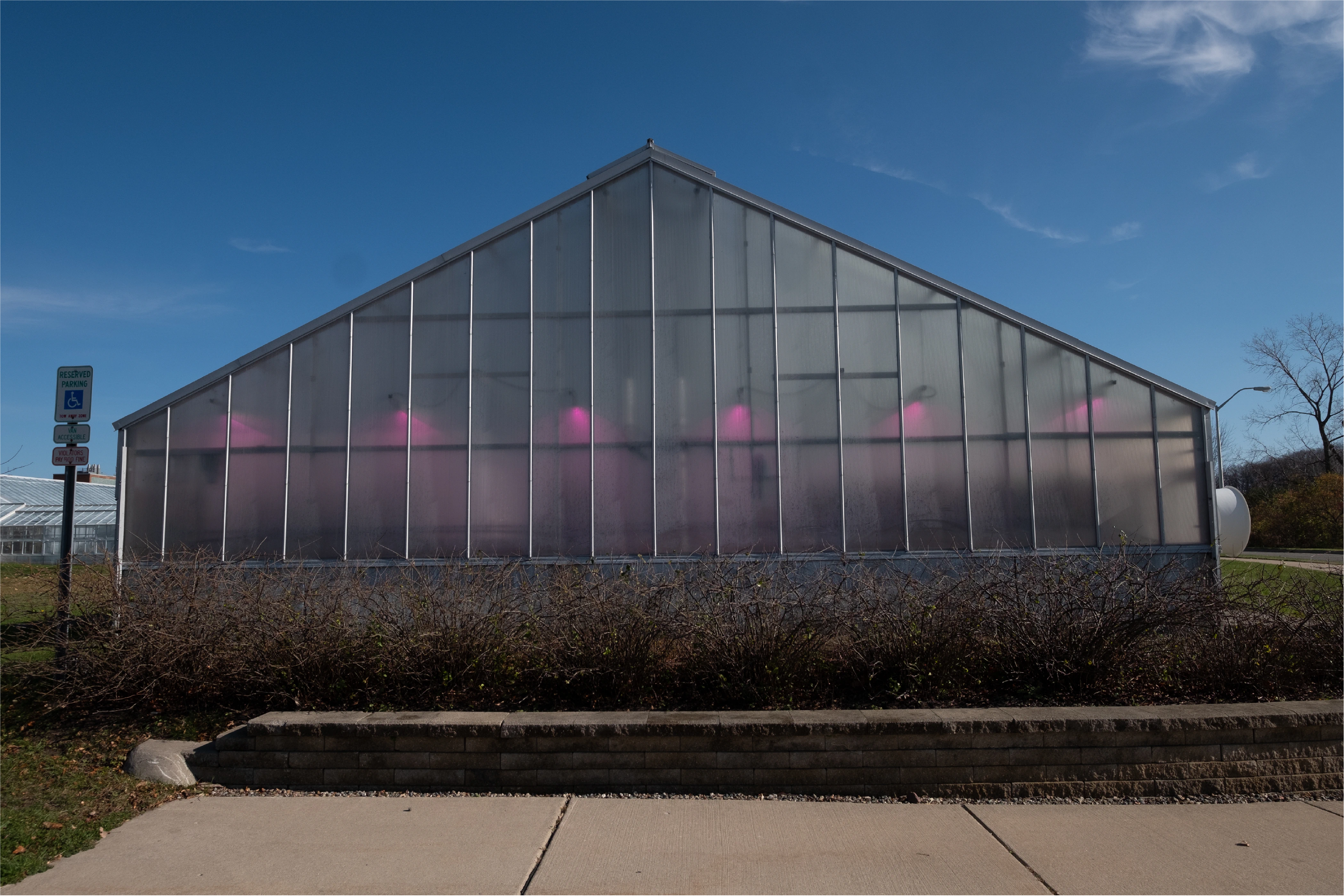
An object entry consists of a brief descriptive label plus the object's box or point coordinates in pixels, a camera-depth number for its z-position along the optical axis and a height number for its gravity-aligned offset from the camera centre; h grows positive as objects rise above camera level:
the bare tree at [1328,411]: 47.47 +5.86
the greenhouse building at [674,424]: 11.14 +1.28
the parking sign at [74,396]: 8.70 +1.35
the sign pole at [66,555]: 7.25 -0.29
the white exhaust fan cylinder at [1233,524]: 15.10 -0.23
